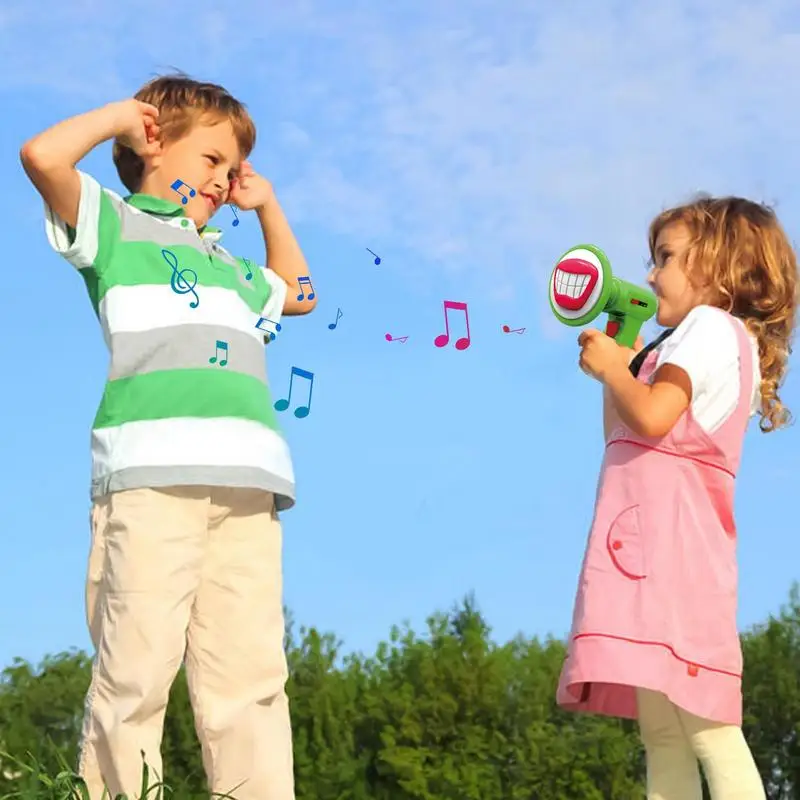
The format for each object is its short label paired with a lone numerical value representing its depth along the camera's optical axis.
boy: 3.95
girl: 3.91
